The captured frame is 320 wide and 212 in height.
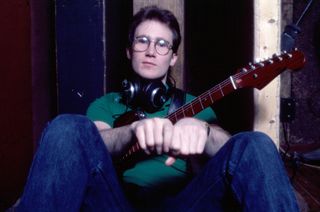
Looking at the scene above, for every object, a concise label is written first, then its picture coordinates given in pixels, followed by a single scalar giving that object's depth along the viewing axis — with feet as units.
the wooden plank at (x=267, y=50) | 4.64
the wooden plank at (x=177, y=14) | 6.64
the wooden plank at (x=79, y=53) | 5.49
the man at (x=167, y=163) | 2.80
